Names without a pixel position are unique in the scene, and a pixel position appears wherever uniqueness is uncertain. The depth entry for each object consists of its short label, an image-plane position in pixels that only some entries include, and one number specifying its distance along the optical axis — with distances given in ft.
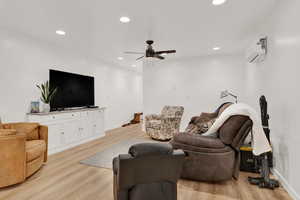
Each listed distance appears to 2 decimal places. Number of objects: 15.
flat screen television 13.28
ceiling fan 11.04
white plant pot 11.79
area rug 9.67
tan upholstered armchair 6.95
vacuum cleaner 7.04
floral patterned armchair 14.99
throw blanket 6.73
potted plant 11.89
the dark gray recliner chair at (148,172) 4.34
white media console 11.57
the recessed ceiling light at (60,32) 10.86
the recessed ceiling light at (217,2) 7.52
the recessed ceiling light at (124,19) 9.12
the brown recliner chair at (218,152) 7.11
